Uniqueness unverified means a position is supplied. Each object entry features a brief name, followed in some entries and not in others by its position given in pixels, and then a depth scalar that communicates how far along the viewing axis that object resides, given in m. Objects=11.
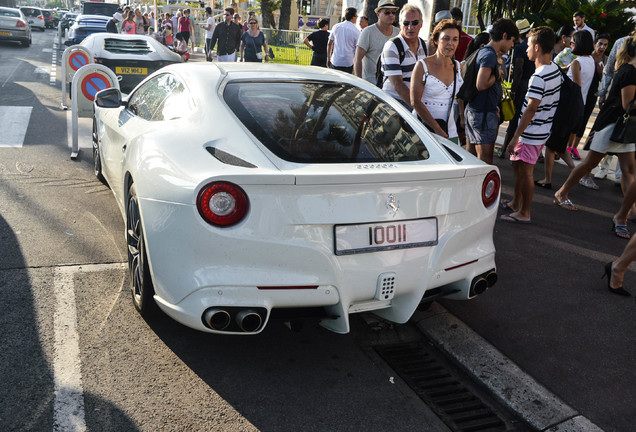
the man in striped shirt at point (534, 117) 5.63
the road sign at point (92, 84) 7.66
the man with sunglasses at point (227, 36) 15.09
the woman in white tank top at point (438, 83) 5.25
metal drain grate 2.96
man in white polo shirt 10.76
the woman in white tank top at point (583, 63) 7.71
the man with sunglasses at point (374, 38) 7.11
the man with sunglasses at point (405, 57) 5.70
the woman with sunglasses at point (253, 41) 15.27
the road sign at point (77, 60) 9.07
